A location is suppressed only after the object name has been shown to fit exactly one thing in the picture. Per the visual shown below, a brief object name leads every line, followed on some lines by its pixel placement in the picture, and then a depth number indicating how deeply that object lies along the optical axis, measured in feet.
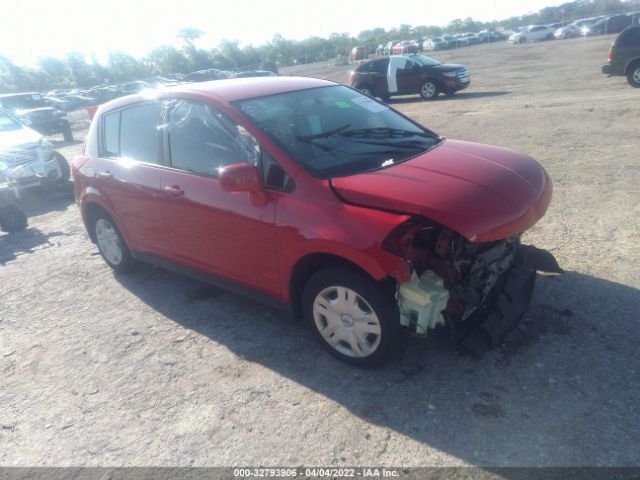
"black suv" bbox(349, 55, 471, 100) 57.62
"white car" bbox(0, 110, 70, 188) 30.23
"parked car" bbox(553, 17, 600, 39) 160.76
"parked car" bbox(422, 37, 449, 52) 192.64
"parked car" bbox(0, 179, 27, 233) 23.40
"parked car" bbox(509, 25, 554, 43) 168.45
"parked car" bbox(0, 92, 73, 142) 58.08
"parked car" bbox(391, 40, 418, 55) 168.41
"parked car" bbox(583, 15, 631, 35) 146.22
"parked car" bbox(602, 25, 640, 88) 47.09
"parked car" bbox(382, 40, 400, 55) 193.17
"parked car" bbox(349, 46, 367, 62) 185.06
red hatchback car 10.09
